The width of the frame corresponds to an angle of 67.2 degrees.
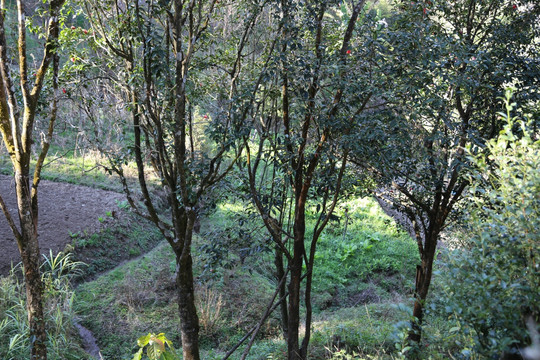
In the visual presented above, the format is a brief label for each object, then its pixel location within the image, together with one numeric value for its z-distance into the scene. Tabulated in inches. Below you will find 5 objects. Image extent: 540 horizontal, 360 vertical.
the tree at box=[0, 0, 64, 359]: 141.4
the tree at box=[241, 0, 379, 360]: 133.3
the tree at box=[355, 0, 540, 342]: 127.2
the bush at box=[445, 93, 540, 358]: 60.0
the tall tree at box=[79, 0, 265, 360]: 129.0
